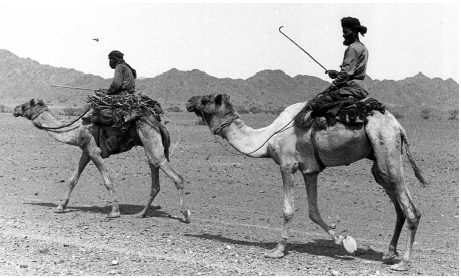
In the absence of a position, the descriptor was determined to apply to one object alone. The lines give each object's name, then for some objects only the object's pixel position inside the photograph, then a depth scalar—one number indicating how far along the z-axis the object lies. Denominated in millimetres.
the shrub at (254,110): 55159
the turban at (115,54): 13360
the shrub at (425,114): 48500
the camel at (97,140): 12875
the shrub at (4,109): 46462
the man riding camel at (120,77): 13209
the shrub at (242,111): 54419
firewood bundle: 12844
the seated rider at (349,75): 9602
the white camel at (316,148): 9320
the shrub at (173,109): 54188
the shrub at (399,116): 49231
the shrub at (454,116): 46222
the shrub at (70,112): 44266
